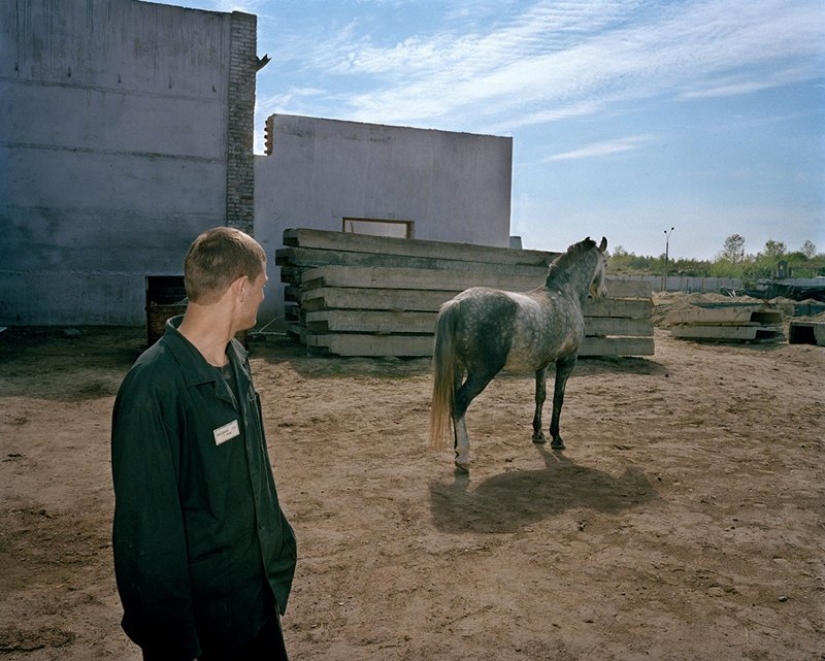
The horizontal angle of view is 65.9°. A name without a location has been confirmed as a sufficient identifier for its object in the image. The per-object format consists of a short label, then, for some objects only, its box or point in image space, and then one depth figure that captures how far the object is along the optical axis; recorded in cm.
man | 160
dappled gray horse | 555
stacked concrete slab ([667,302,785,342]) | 1509
